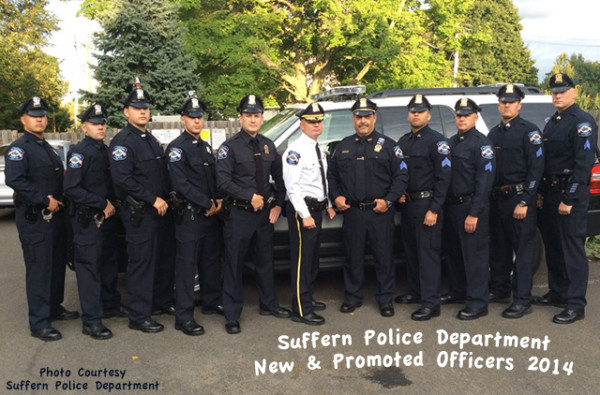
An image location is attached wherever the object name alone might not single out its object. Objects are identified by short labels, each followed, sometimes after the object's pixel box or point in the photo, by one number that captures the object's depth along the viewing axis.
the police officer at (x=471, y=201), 4.65
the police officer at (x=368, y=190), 4.70
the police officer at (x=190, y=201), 4.37
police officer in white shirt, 4.54
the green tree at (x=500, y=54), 45.72
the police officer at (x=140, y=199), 4.30
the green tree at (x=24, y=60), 24.72
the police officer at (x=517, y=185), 4.67
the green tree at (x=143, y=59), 16.73
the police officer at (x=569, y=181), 4.55
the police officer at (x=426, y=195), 4.70
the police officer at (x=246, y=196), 4.45
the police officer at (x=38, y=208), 4.30
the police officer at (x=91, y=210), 4.32
